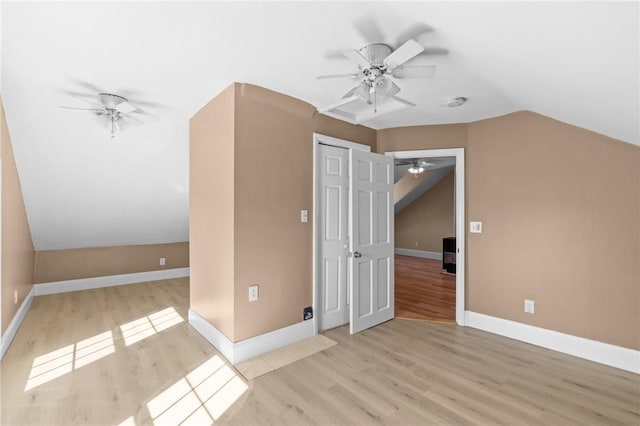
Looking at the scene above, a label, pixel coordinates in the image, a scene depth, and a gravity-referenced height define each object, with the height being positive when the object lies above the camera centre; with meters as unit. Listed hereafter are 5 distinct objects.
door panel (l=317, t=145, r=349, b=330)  3.37 -0.20
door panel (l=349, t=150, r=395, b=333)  3.30 -0.25
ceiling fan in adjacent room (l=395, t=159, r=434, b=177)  6.29 +1.18
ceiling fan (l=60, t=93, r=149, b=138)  2.74 +1.02
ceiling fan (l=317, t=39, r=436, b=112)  1.82 +0.99
